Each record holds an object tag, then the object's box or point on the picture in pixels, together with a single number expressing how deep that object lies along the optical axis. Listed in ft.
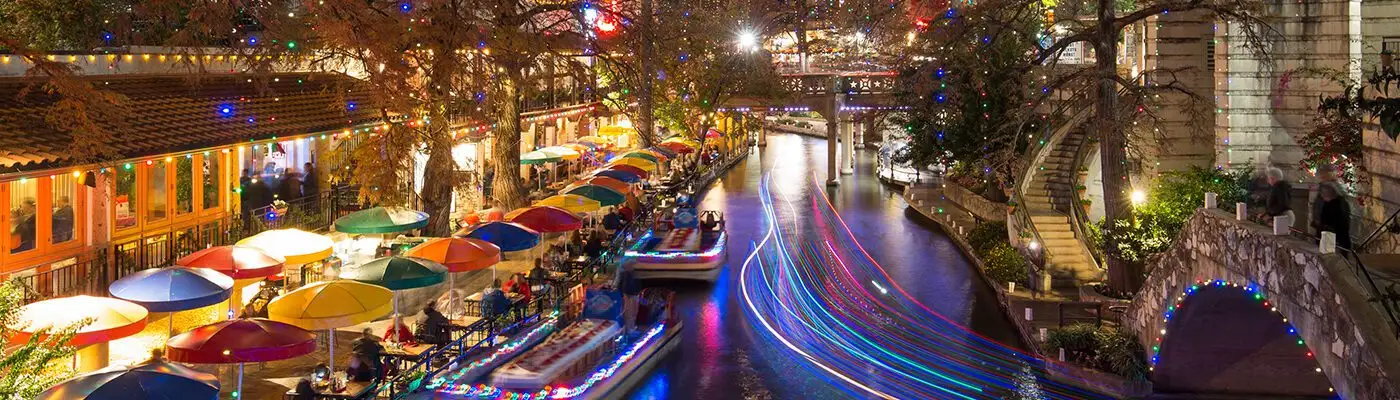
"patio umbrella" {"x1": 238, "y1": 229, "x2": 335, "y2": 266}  70.69
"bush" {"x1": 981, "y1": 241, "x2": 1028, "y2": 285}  98.84
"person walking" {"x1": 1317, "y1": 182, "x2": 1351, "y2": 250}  47.96
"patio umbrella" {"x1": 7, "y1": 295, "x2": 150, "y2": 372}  48.98
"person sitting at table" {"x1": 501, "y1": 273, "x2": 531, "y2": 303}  78.07
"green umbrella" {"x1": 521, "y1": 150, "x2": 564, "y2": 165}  145.89
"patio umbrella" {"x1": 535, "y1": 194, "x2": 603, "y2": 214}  108.17
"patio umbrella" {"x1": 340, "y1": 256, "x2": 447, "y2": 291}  65.77
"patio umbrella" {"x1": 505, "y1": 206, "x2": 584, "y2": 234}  94.21
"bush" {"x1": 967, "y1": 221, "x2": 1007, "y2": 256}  117.35
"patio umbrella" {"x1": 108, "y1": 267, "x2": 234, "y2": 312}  56.59
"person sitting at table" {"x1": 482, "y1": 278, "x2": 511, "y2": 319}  73.82
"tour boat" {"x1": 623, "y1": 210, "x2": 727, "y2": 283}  109.19
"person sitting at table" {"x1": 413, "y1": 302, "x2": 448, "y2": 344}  66.13
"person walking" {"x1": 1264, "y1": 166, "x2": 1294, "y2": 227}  53.42
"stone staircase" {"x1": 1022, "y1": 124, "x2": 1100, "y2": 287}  100.27
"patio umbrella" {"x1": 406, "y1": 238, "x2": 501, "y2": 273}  74.64
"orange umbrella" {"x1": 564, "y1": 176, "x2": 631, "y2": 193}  121.71
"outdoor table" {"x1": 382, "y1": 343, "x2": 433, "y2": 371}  59.21
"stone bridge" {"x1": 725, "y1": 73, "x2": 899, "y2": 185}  191.11
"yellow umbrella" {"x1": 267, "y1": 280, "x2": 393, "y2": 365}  57.57
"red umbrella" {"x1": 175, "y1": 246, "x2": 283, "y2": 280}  65.21
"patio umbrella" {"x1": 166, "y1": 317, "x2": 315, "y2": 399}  50.26
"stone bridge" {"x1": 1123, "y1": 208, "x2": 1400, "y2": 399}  41.29
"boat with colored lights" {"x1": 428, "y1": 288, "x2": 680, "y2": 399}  61.93
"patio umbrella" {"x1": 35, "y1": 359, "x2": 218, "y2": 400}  42.04
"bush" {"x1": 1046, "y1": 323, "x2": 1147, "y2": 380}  67.87
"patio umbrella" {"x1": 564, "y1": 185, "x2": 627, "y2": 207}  111.86
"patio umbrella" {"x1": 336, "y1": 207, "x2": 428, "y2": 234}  82.43
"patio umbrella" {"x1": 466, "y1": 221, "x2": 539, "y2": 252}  85.15
